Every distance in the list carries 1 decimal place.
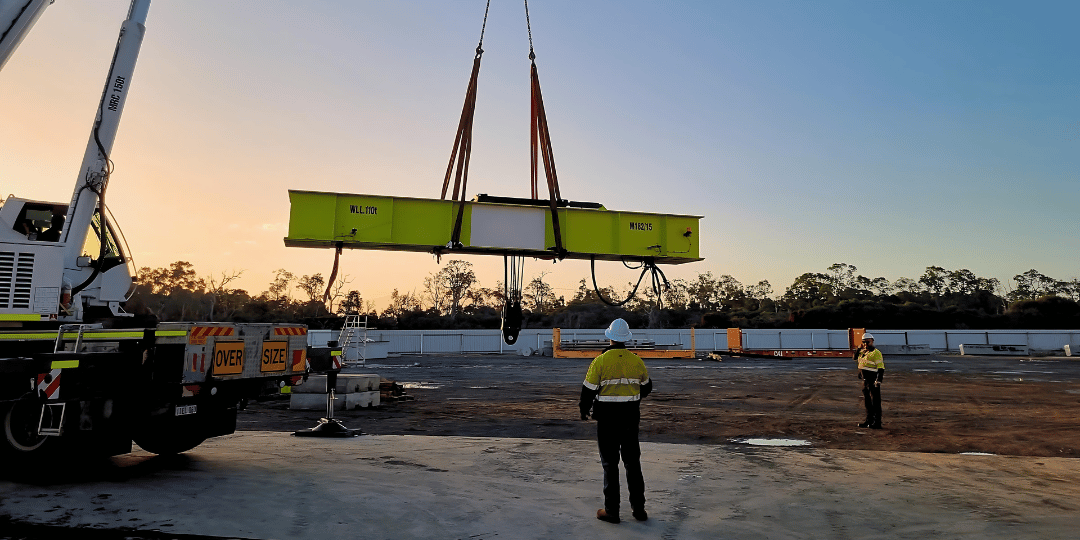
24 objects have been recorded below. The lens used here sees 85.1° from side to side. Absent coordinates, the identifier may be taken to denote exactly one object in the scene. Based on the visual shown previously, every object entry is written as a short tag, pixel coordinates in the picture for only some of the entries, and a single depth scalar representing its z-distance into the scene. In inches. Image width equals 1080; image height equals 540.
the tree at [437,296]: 3395.2
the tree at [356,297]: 2925.7
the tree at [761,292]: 4008.4
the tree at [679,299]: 3720.2
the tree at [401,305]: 3235.2
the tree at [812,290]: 3779.5
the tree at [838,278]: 3828.7
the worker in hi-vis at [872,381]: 423.8
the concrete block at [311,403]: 518.4
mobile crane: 240.7
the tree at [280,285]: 3191.4
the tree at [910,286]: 3870.3
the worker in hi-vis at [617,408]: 203.3
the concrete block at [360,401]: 518.6
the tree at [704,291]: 3887.8
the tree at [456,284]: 3400.6
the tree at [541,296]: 3927.2
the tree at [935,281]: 3789.4
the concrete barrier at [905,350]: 1589.6
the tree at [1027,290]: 3767.2
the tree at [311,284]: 3122.5
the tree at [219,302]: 2667.3
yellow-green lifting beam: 343.9
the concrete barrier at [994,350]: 1574.8
